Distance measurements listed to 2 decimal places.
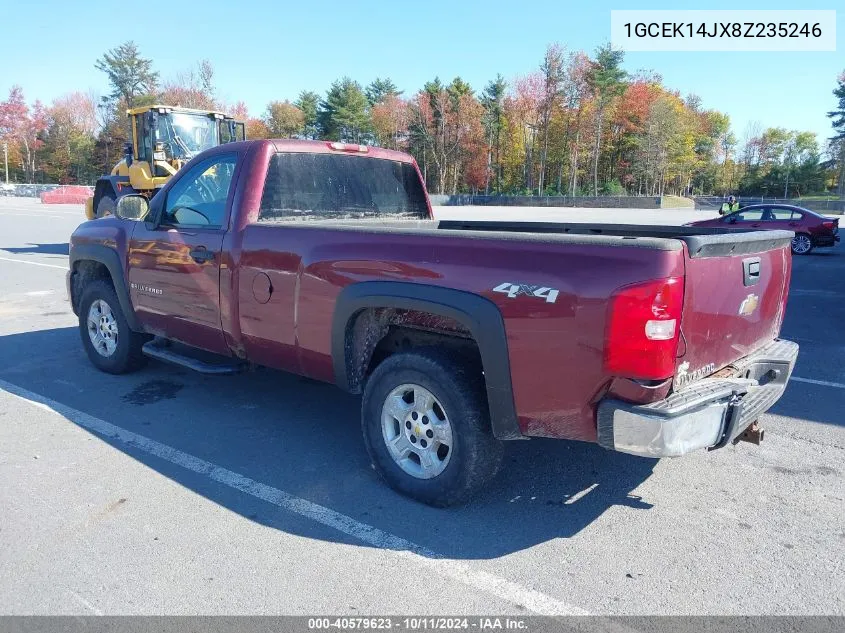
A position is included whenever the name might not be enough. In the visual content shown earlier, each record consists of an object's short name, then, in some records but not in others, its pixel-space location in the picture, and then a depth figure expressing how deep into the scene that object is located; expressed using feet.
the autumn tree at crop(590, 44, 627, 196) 223.92
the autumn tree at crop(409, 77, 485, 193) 241.76
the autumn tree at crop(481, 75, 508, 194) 252.01
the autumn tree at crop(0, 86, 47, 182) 274.16
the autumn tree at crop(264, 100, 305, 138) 256.32
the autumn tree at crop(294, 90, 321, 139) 264.31
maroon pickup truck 9.21
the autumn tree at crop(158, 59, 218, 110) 220.84
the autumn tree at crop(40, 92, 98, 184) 265.54
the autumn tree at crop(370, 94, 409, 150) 256.32
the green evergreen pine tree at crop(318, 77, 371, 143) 246.47
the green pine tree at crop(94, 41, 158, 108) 264.52
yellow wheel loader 46.55
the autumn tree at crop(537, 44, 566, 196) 220.84
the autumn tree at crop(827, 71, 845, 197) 244.01
